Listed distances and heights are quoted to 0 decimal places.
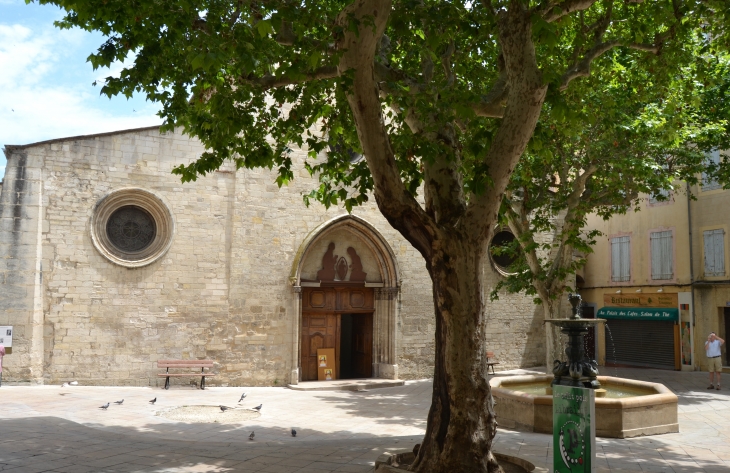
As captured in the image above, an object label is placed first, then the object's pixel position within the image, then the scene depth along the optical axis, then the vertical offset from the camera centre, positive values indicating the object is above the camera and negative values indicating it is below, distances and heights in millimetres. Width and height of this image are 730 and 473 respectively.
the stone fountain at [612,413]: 9523 -1639
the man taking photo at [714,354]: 15164 -1112
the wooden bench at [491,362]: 17891 -1622
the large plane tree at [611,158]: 12117 +3133
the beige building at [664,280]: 18938 +841
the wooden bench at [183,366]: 14508 -1473
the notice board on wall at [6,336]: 13227 -747
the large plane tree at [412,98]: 6305 +2294
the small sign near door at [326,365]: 16875 -1637
